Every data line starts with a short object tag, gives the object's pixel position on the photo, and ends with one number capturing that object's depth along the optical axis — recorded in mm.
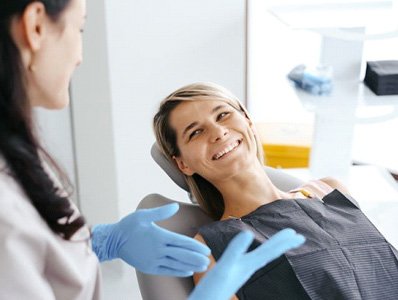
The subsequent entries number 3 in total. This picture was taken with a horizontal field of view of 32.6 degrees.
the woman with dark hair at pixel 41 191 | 965
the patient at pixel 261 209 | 1544
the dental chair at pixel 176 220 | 1534
